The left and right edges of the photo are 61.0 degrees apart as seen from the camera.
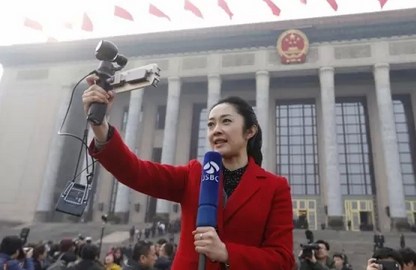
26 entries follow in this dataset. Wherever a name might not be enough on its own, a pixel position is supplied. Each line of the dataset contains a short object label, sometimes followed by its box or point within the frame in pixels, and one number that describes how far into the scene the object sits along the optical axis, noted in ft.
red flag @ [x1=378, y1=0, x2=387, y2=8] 69.41
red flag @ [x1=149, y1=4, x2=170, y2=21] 84.38
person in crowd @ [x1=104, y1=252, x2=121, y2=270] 19.89
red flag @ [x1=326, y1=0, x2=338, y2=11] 75.51
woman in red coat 5.02
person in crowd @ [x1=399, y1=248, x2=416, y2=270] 13.76
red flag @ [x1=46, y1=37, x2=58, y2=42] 100.53
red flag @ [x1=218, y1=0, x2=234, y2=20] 82.58
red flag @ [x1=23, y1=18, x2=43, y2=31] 86.38
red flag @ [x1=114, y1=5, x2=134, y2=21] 83.82
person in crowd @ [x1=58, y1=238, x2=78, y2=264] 17.51
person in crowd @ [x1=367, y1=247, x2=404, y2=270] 11.13
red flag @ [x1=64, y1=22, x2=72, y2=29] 85.05
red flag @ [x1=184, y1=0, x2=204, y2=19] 82.74
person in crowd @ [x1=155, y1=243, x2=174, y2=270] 16.40
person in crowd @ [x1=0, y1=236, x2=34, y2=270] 13.64
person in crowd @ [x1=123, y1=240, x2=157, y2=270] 14.84
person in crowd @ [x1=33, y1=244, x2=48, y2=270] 21.24
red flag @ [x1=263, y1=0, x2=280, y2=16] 78.74
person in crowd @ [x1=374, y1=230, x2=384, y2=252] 54.82
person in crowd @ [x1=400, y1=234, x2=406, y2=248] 55.56
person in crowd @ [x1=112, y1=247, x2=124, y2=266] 28.75
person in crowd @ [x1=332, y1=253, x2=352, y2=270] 22.43
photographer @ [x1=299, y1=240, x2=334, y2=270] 14.20
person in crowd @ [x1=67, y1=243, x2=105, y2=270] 14.97
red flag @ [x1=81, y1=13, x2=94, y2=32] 84.38
